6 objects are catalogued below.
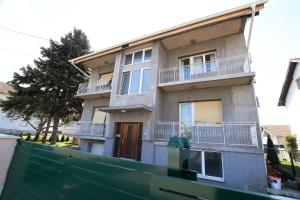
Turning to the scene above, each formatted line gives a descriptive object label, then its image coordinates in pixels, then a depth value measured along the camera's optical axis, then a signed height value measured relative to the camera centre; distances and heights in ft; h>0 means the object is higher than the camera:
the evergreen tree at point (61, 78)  55.06 +20.29
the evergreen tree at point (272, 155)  30.36 -1.75
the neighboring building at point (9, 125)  83.92 +3.00
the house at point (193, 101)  23.24 +7.54
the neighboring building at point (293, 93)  45.50 +18.75
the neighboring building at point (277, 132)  91.87 +9.07
